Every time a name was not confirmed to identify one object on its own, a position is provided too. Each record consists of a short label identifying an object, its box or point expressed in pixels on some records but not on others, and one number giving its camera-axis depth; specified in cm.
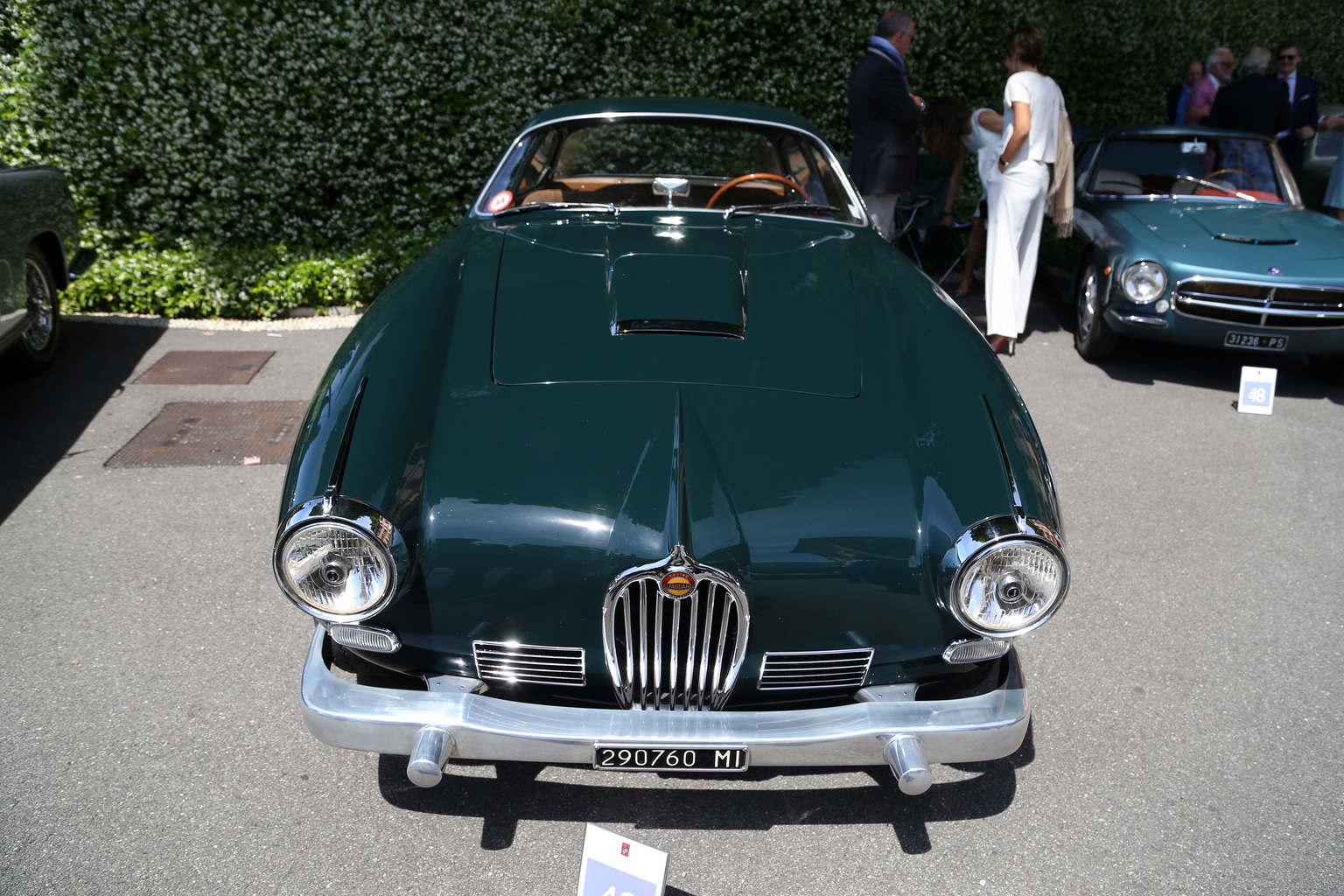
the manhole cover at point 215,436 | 434
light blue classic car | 518
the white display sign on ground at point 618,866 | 191
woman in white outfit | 538
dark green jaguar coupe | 202
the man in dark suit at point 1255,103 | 765
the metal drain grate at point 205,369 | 533
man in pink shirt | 890
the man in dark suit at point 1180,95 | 927
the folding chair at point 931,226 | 736
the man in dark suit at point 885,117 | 591
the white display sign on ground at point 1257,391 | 519
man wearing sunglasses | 821
